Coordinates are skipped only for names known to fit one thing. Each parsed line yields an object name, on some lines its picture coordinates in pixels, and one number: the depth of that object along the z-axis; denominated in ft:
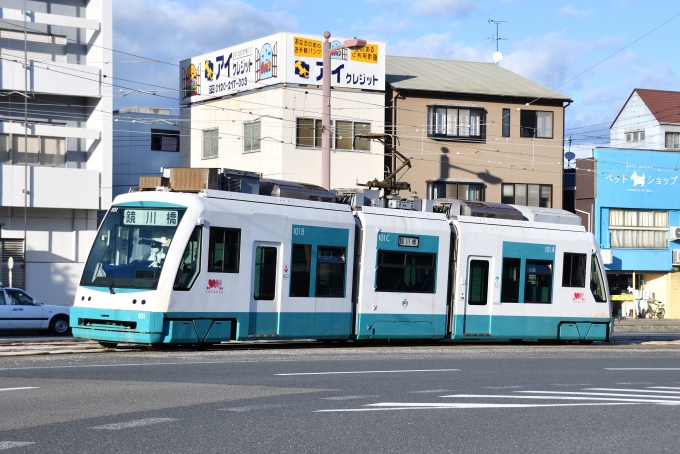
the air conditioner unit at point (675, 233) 164.14
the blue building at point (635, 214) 163.32
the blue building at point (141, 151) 196.75
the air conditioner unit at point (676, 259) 164.35
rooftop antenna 183.03
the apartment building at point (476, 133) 147.84
